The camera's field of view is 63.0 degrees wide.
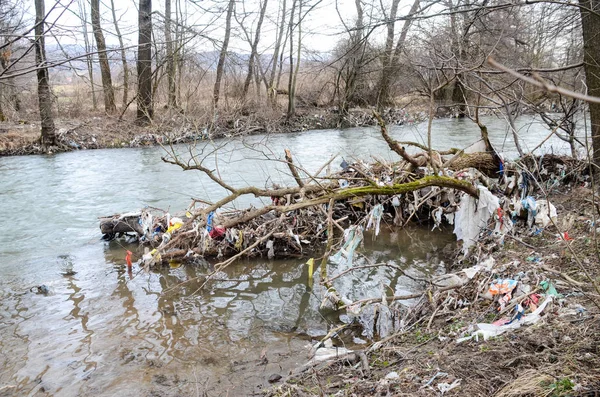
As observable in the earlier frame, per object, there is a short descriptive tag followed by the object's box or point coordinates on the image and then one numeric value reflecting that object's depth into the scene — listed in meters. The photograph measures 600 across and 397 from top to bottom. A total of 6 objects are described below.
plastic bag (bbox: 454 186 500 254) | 5.93
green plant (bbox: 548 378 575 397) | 2.34
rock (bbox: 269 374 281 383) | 3.69
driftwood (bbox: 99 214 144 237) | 7.51
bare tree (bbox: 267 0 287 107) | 22.26
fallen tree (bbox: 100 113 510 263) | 5.82
